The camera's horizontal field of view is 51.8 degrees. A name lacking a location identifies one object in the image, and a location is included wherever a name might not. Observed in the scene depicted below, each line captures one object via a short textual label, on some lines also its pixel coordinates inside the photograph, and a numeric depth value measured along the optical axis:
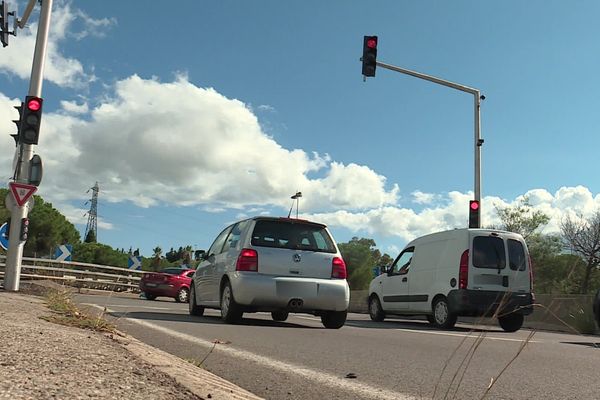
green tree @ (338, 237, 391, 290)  68.50
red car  21.83
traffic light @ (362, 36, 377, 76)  16.84
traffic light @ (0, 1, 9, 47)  14.41
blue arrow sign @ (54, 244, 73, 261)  20.97
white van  11.80
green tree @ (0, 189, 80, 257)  60.06
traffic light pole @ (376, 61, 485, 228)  17.79
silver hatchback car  9.38
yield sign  12.95
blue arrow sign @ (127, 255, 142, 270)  27.80
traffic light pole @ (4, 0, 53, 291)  13.14
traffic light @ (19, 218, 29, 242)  13.35
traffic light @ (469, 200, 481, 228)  17.62
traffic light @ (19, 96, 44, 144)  12.88
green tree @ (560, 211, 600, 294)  37.06
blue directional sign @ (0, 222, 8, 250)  14.39
